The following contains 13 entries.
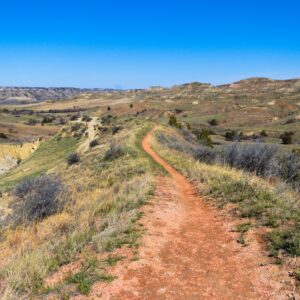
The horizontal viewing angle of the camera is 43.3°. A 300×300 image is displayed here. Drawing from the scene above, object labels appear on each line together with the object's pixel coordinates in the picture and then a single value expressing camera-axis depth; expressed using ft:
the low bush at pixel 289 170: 54.71
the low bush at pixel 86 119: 195.87
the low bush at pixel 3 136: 270.46
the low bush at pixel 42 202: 36.45
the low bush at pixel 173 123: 190.20
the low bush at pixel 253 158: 58.85
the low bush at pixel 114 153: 73.72
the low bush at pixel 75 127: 173.19
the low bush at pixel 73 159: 93.20
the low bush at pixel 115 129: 144.56
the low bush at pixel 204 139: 144.56
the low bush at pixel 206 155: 71.92
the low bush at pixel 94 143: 124.19
